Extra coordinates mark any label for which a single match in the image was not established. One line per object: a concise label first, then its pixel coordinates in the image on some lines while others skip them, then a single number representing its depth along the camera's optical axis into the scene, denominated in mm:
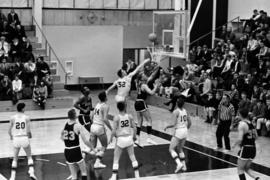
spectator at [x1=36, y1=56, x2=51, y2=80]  24484
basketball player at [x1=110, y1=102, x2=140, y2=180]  11945
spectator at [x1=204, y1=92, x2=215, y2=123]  20625
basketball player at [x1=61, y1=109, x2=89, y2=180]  10961
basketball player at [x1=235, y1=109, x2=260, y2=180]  11469
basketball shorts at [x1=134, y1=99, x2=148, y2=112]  15805
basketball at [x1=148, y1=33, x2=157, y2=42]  22000
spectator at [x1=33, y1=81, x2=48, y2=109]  23188
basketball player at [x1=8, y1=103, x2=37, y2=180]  12094
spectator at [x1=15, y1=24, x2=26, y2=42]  26062
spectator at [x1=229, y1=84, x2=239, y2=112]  19797
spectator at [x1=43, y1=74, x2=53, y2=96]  23853
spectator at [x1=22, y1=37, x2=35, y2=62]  25180
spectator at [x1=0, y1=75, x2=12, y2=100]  22891
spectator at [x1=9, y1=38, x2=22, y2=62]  25172
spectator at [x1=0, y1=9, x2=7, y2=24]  26511
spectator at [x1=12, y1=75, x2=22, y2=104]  22891
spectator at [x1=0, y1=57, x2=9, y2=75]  23548
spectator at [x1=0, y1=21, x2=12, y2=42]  25875
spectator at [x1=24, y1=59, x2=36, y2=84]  23969
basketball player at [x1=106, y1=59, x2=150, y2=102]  15340
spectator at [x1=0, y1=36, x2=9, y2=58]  24828
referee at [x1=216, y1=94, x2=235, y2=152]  15664
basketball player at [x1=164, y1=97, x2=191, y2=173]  13047
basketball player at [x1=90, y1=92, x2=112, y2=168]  13125
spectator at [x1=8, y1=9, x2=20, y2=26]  26359
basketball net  24425
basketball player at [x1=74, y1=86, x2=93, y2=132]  14591
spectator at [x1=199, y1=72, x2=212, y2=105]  21938
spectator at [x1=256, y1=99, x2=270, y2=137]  18156
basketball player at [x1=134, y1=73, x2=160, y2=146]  15752
